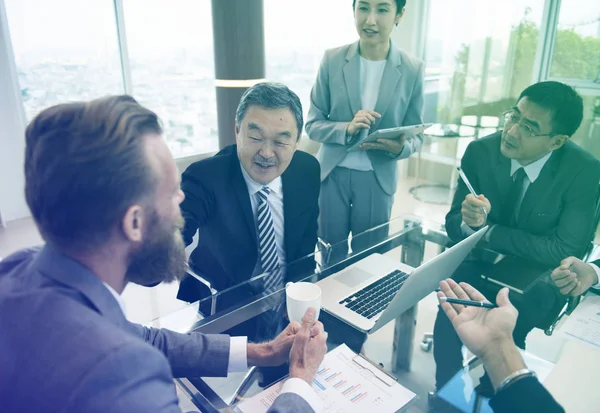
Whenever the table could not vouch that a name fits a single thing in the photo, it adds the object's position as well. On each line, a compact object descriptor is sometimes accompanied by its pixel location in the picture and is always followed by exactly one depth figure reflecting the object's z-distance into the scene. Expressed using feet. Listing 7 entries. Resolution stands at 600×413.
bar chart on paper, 3.43
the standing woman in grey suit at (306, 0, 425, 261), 7.41
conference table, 3.71
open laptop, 4.42
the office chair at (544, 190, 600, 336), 4.79
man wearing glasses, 5.51
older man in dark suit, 5.38
